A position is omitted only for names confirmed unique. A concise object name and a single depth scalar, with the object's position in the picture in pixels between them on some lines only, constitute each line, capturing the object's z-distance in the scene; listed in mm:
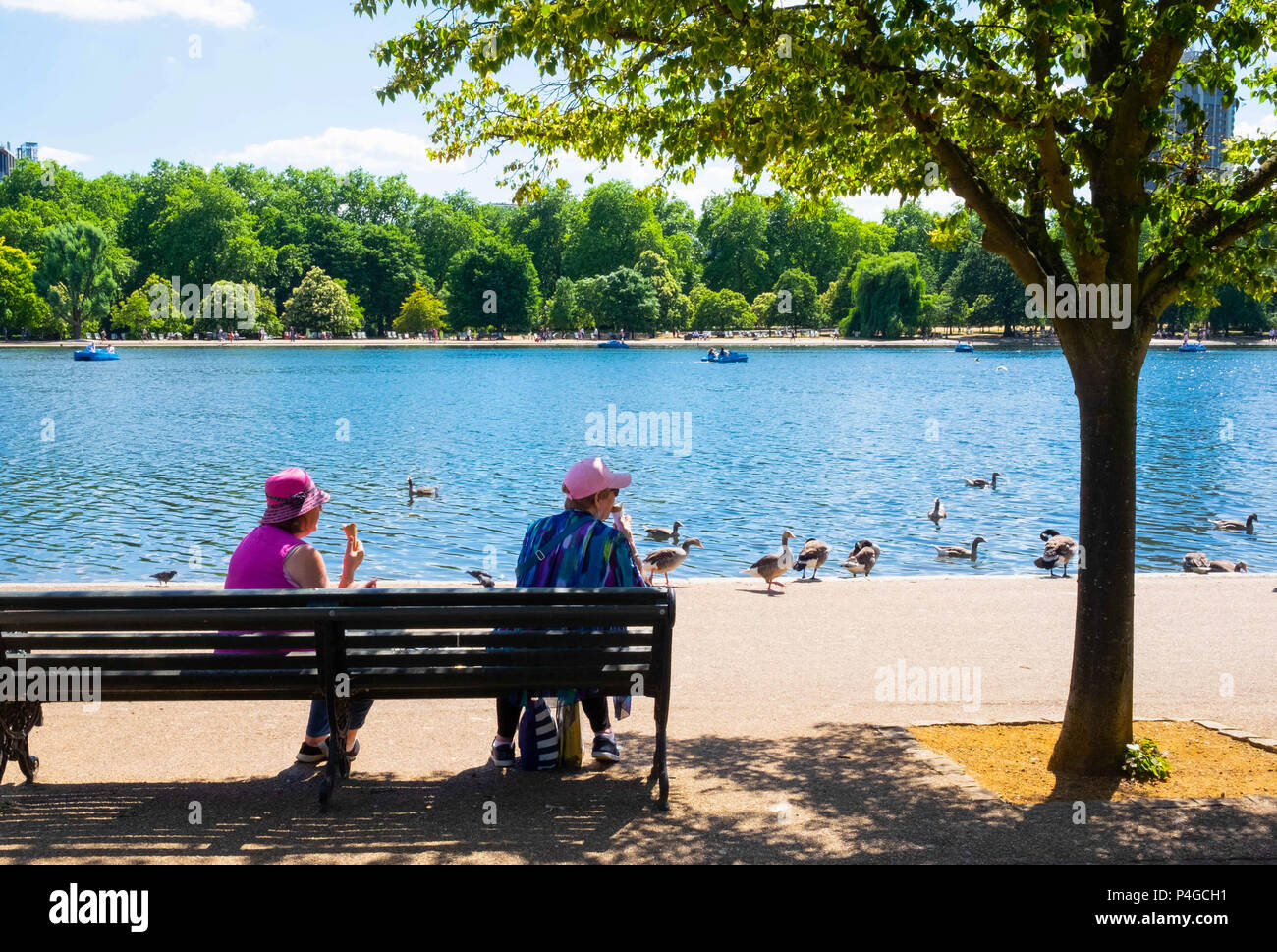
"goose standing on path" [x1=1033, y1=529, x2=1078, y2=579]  16500
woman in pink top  5781
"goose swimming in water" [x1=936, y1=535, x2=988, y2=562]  20156
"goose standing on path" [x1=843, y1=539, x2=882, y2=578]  16766
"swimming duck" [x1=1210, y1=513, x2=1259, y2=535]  23797
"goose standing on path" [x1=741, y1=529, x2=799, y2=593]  12984
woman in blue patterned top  5895
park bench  5316
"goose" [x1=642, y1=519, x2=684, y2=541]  20445
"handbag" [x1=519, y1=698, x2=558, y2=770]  5926
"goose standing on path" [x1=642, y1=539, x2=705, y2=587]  14148
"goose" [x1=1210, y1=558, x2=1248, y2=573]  17594
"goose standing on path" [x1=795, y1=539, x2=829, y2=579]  15852
